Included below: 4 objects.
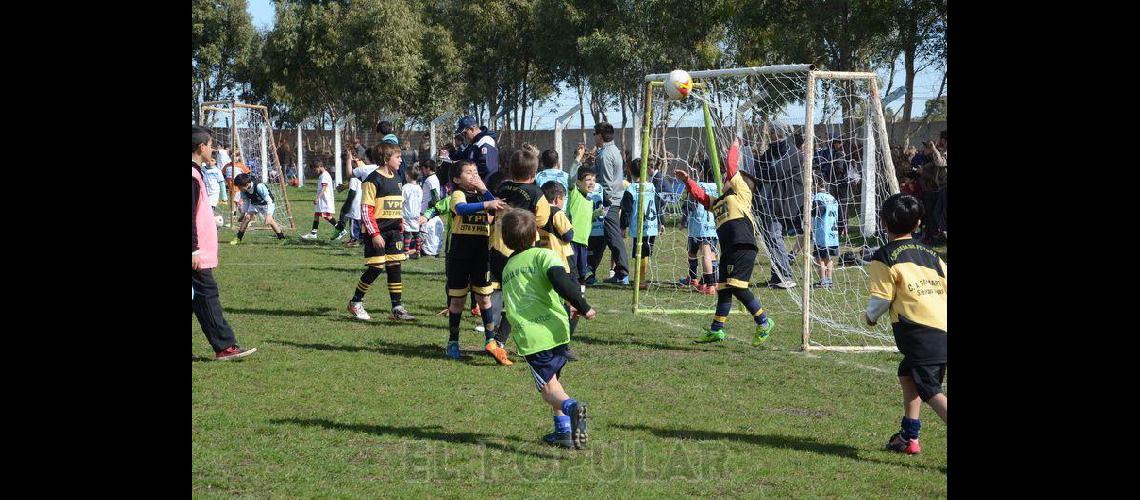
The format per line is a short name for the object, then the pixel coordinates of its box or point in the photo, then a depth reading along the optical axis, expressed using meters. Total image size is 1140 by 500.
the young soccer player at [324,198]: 20.00
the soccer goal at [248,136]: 22.10
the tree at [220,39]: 48.78
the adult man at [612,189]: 14.69
